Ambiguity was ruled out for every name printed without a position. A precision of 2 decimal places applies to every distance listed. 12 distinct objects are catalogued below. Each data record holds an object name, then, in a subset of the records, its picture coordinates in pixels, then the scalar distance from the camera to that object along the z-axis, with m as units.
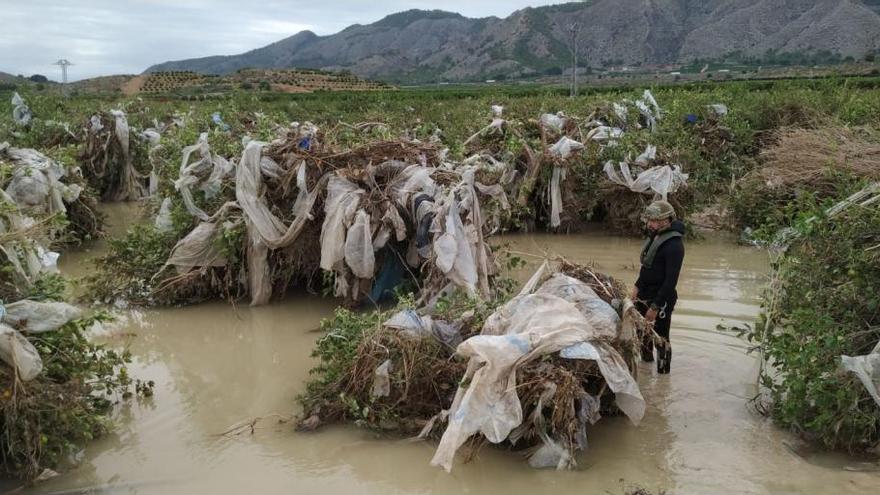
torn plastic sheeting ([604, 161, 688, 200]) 8.80
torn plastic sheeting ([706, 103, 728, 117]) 11.68
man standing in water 4.78
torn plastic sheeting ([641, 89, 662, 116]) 11.57
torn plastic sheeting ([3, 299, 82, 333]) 3.62
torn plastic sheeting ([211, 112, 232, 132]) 9.23
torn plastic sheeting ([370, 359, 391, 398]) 4.18
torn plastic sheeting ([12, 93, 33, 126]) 13.43
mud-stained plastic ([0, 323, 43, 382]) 3.39
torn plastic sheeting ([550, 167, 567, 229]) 9.37
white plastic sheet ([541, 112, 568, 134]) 10.28
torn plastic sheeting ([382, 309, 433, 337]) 4.35
